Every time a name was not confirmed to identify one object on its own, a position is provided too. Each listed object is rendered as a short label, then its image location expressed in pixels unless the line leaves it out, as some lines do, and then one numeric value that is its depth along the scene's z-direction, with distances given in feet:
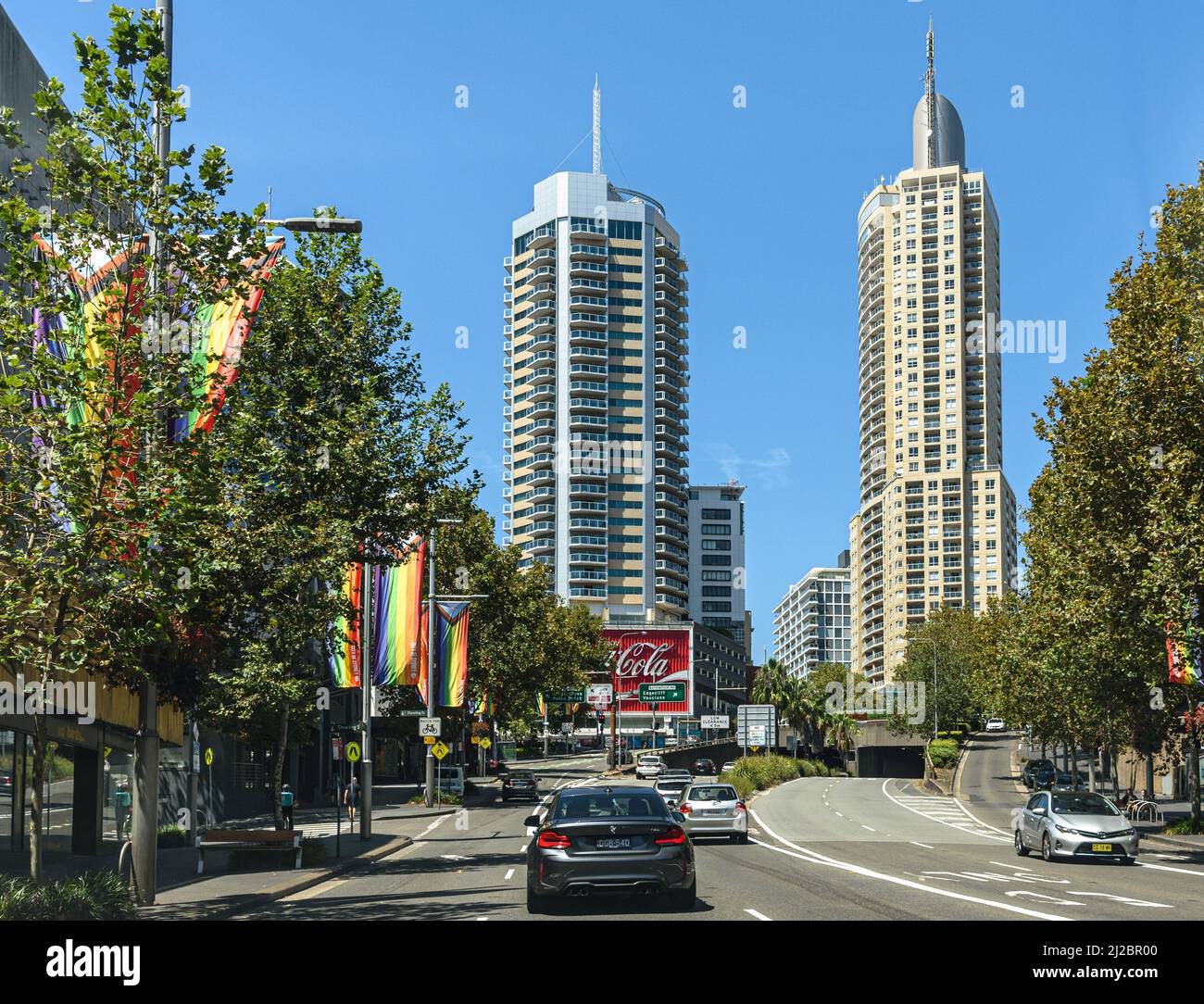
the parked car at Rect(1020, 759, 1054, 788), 243.60
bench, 90.33
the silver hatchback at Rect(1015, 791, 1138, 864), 93.15
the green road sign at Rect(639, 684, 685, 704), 369.50
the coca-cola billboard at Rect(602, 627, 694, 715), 511.40
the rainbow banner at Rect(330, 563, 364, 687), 132.16
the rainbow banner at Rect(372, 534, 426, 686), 146.72
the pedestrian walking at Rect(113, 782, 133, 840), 114.73
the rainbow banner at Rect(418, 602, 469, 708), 178.40
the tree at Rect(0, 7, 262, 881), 53.06
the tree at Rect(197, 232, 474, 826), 91.81
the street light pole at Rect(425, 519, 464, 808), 174.09
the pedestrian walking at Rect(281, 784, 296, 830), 101.41
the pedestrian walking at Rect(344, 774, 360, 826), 158.61
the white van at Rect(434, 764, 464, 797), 213.66
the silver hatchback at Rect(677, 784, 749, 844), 113.80
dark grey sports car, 51.90
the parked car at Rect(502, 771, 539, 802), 207.51
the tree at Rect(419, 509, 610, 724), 215.72
